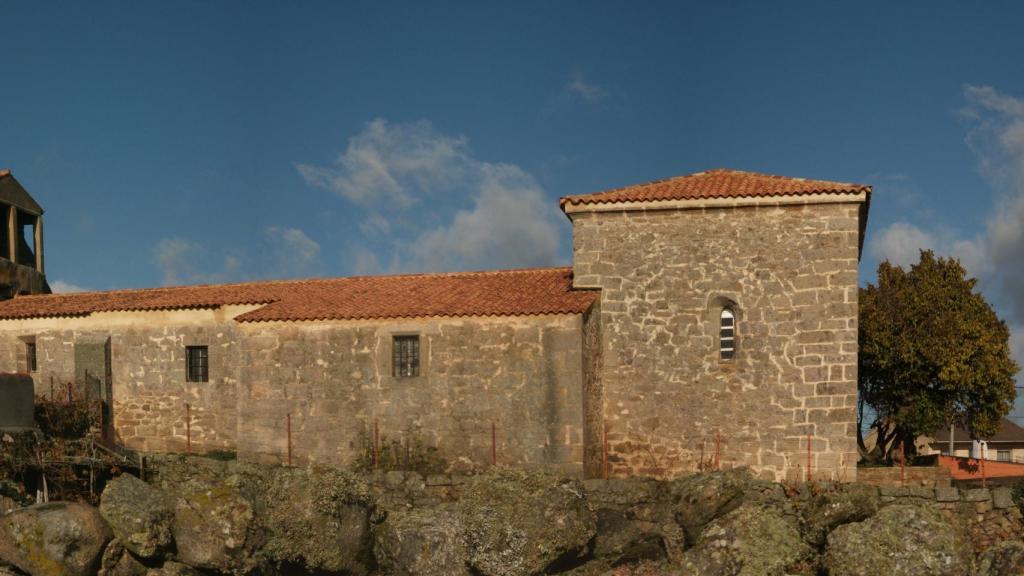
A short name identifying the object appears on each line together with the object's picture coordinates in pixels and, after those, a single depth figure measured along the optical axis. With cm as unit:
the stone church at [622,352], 1931
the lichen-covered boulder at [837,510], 1677
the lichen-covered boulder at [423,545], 1650
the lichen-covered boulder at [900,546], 1584
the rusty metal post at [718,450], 1958
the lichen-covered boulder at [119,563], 1706
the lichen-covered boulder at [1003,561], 1526
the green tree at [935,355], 2473
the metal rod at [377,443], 2008
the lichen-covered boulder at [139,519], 1705
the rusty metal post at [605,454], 1980
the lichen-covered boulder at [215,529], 1670
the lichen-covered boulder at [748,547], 1616
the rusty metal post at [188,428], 2347
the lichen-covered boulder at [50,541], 1648
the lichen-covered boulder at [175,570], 1681
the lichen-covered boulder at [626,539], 1657
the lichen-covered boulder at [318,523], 1681
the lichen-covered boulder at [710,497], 1706
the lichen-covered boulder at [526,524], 1633
